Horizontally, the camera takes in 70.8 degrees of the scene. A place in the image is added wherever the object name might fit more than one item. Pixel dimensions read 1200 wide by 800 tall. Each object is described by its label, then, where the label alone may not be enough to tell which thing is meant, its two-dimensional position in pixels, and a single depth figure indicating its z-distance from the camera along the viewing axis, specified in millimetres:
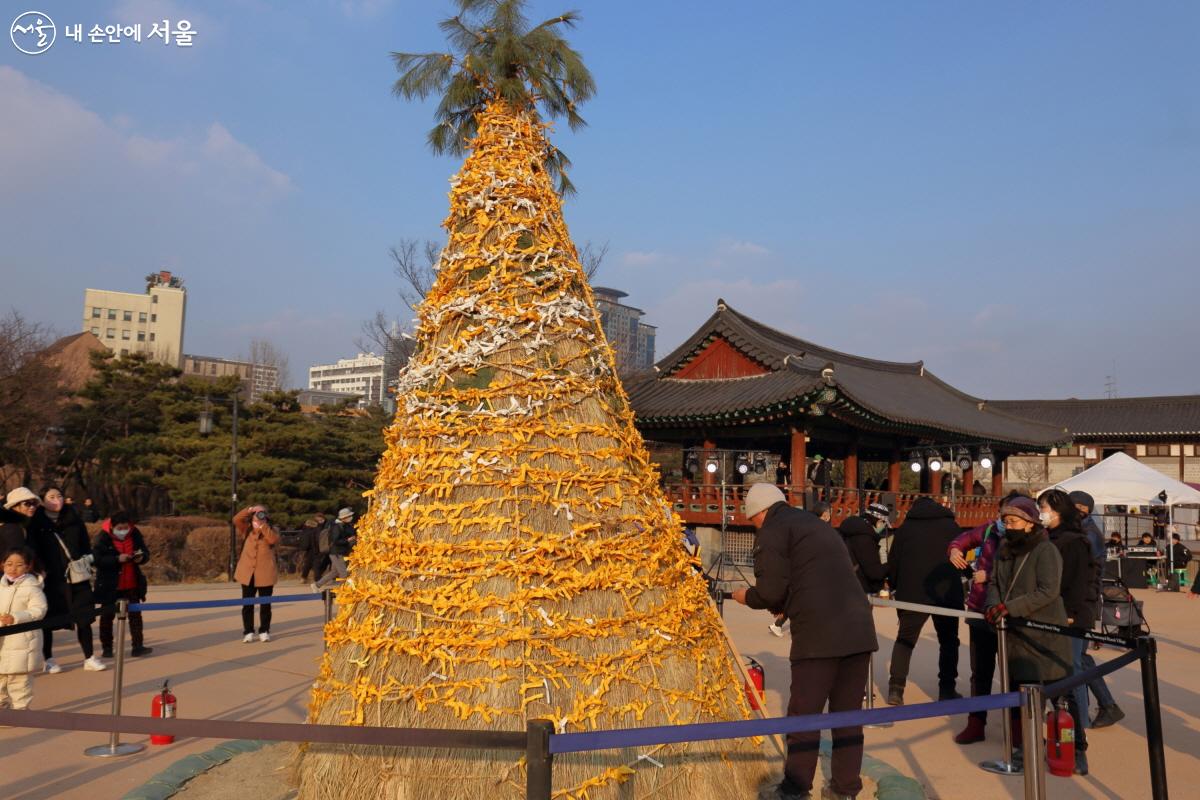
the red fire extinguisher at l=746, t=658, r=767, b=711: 4797
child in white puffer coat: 5902
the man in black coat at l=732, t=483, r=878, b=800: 3973
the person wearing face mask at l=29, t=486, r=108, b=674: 7109
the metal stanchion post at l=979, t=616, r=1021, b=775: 5121
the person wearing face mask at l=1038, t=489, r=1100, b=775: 5332
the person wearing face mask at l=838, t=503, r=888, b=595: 7332
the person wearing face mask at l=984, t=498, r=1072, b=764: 4949
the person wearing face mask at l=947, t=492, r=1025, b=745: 5773
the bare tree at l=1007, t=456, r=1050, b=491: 39969
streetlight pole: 18352
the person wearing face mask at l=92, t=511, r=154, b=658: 8148
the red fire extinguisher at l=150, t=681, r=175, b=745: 5281
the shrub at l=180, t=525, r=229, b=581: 18500
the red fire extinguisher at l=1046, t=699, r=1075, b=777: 5086
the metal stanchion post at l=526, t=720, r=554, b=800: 2309
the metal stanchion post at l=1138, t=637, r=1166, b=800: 3701
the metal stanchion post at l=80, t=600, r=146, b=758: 5129
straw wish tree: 3543
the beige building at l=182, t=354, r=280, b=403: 58375
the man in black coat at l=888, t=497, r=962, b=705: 6559
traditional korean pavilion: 18109
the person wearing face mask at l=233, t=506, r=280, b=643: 9219
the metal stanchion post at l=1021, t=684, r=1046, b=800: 3025
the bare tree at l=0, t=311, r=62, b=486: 21656
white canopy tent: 16453
